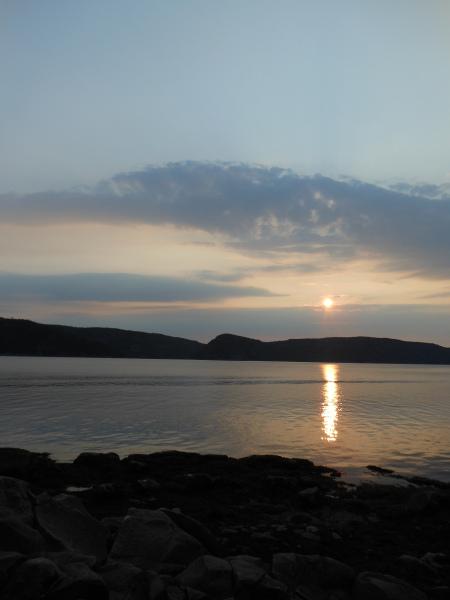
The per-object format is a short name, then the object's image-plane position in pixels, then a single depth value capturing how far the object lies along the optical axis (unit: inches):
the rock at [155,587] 374.9
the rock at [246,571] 407.5
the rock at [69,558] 414.3
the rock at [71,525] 484.7
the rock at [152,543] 464.1
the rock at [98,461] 940.0
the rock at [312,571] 443.8
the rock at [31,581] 366.3
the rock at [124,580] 380.8
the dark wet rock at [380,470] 1064.0
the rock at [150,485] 795.6
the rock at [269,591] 404.8
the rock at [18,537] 451.5
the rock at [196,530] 518.3
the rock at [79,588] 363.9
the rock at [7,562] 377.8
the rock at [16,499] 512.7
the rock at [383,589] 420.5
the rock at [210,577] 406.0
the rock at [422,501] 733.3
